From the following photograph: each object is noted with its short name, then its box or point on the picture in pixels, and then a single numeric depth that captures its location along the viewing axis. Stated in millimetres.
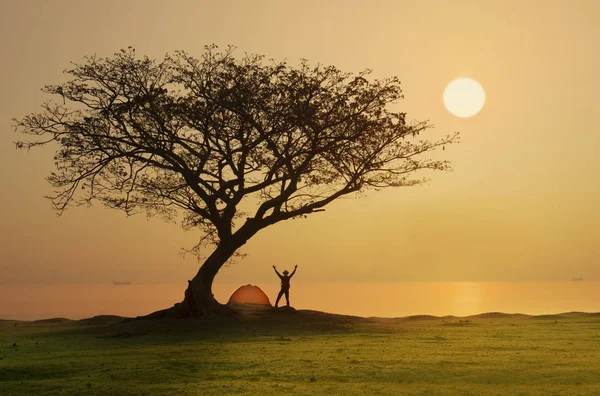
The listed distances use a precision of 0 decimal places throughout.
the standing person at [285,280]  43469
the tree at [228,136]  39938
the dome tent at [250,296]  52375
